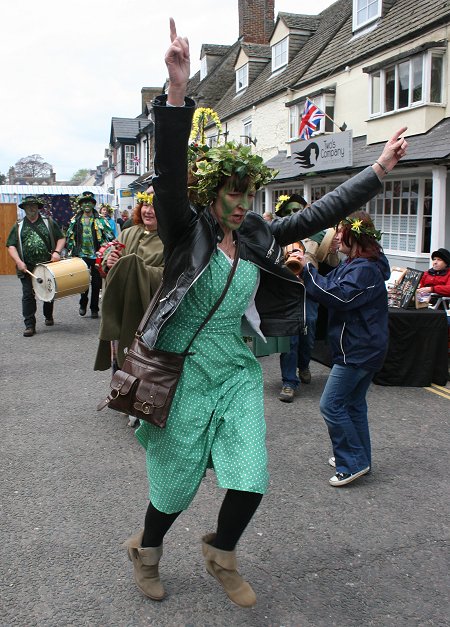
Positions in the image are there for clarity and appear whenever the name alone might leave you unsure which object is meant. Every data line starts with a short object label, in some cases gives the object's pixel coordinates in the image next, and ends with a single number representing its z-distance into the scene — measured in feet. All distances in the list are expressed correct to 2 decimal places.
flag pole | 52.90
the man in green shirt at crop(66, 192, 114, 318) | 34.83
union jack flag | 54.80
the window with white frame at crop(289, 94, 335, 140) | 59.47
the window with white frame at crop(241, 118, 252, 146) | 80.53
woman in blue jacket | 13.14
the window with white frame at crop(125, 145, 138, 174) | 162.40
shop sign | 49.93
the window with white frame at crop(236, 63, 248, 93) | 88.33
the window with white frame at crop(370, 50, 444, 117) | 44.73
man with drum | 31.14
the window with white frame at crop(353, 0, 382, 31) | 55.06
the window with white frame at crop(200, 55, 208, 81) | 115.34
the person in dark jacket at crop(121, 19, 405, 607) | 8.00
